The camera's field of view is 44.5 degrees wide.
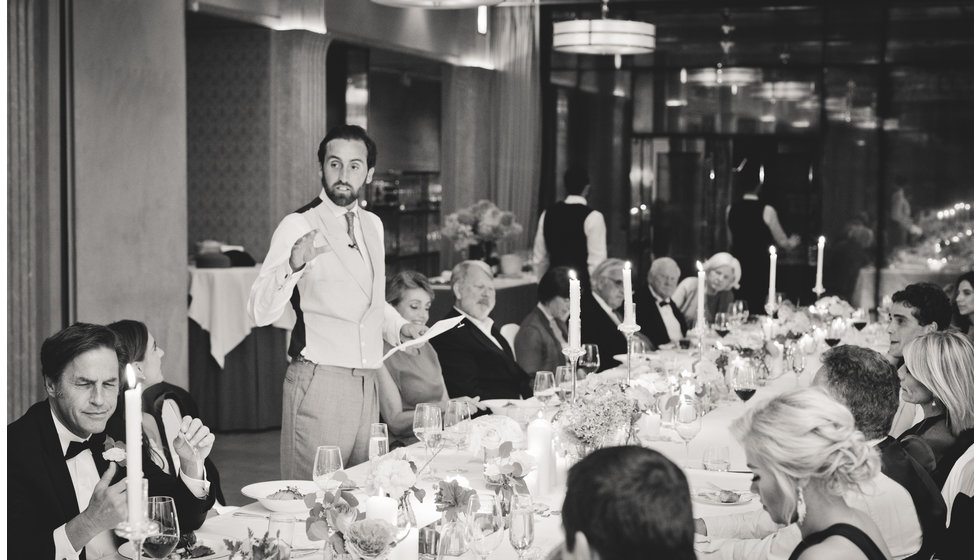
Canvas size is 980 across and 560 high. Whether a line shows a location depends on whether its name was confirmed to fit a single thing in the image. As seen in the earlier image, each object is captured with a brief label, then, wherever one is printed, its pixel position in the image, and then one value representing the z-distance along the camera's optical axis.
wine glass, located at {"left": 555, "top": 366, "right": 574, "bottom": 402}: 3.96
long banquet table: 2.84
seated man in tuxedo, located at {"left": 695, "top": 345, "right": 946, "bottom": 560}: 2.72
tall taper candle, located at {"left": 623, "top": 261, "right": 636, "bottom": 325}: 3.76
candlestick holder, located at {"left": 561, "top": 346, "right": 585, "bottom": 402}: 3.55
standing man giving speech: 4.02
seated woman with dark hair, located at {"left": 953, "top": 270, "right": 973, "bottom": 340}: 6.19
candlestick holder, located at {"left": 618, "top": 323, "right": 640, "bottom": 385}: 3.81
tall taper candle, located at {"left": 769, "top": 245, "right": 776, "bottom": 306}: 6.41
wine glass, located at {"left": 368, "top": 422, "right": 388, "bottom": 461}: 3.14
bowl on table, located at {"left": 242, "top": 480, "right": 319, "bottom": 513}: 3.01
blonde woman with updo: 2.25
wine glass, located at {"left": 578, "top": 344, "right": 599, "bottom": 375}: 4.50
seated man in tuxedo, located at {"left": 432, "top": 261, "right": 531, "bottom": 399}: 5.26
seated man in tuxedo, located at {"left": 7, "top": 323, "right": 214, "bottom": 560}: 2.71
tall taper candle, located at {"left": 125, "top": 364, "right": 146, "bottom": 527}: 1.83
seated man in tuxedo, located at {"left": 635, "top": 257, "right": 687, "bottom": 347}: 7.03
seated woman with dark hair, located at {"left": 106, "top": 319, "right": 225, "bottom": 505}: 3.53
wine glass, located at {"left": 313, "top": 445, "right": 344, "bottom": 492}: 2.84
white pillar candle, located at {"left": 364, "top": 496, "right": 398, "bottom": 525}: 2.52
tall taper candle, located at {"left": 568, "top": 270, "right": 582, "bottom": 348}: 3.47
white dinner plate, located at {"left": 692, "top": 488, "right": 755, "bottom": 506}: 3.18
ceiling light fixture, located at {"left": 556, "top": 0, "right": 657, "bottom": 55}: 8.95
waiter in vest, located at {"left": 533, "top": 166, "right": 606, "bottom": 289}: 8.85
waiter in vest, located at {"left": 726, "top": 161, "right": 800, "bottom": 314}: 10.38
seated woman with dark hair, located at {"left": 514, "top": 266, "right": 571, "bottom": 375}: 5.84
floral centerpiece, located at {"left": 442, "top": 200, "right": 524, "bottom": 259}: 9.77
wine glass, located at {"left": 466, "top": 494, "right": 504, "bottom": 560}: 2.62
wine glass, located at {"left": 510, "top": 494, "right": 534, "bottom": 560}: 2.54
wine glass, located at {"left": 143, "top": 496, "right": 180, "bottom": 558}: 2.39
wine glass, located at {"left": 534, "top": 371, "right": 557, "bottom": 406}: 4.04
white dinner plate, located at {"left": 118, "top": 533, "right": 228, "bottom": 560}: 2.62
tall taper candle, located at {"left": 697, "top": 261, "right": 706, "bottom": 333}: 4.73
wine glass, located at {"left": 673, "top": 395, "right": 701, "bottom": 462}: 3.76
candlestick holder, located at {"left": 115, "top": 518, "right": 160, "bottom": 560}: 1.91
